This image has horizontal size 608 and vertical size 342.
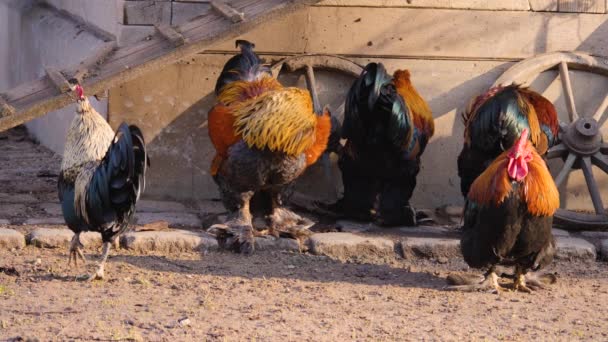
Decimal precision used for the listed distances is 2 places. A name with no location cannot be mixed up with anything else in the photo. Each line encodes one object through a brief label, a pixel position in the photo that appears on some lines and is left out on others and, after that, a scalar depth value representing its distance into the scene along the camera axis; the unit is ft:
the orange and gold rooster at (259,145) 51.83
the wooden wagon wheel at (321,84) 60.08
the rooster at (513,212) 44.50
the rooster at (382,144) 54.24
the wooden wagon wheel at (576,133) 58.65
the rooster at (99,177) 43.06
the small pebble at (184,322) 39.79
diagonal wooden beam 50.55
